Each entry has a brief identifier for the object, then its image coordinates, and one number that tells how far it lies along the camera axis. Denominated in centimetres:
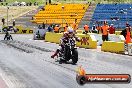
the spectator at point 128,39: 2514
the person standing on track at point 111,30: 3522
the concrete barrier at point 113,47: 2588
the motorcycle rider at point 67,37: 1742
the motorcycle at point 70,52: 1731
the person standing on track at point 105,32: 2952
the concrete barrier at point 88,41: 3134
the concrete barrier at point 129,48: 2420
